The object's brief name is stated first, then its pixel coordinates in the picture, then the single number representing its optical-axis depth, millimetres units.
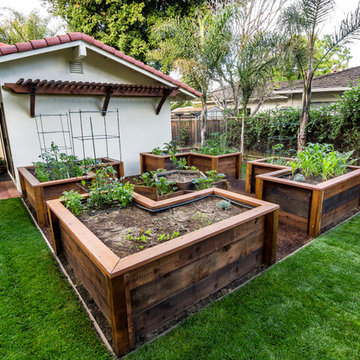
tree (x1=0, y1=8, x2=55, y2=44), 15877
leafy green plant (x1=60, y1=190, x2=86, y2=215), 2518
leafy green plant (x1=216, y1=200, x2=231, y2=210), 2596
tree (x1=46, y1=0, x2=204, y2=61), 12742
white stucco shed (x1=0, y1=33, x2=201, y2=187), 4797
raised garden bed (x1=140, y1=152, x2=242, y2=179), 5777
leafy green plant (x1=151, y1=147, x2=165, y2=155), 6234
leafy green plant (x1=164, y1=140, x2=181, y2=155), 6045
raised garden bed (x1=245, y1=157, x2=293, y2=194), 4777
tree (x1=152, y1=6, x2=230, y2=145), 7957
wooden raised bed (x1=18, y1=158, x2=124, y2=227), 3472
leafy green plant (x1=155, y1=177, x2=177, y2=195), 3775
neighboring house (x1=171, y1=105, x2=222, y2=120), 13195
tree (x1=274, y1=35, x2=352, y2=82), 23969
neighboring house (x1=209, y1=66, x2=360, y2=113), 10250
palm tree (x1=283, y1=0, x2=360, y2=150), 5438
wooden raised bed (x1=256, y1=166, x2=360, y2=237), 3099
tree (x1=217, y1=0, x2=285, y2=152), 7785
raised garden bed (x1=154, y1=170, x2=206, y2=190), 4043
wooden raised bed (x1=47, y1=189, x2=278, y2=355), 1548
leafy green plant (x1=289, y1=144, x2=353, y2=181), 3645
